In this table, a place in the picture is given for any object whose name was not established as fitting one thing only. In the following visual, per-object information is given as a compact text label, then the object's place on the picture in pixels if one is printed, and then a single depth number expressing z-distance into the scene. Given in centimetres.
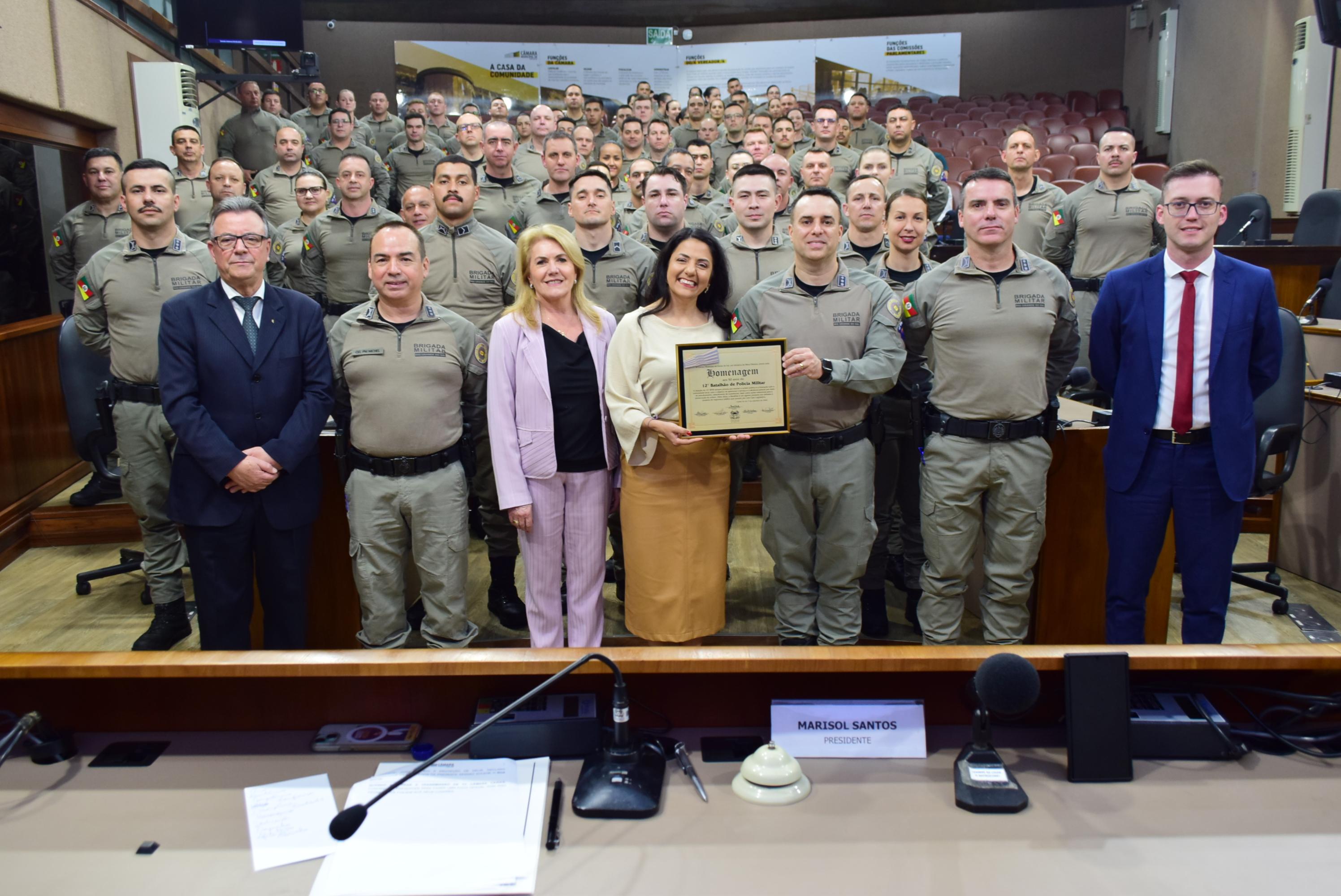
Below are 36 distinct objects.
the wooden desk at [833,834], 112
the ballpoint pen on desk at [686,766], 130
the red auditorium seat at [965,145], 1069
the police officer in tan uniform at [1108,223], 477
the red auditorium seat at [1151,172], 912
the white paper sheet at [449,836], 112
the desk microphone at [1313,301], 410
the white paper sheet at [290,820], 118
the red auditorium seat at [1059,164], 1005
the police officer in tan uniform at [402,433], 268
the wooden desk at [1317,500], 367
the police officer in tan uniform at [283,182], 580
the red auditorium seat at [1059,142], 1071
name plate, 138
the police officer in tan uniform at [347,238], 407
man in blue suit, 255
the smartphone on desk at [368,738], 141
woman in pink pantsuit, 271
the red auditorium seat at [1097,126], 1127
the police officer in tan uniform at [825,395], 274
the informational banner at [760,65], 1253
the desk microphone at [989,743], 122
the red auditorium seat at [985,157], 1044
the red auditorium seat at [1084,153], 1047
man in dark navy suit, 253
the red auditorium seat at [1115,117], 1161
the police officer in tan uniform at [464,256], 365
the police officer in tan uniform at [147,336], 327
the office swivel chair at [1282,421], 323
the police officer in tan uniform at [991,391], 269
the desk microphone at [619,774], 124
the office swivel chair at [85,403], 360
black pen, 118
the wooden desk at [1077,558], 300
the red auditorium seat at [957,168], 1024
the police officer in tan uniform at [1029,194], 502
